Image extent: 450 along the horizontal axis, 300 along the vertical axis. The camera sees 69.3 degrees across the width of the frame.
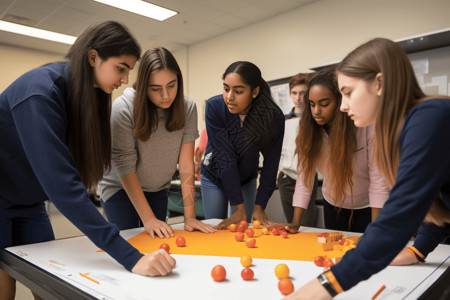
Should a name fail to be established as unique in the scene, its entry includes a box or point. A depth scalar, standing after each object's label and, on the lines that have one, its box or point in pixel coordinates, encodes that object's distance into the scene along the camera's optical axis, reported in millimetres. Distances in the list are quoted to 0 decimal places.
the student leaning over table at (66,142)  921
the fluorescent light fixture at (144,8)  4184
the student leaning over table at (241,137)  1715
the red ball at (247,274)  893
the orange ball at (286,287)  793
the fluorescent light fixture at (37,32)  4971
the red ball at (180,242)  1234
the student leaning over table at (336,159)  1527
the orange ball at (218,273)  882
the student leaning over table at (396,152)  664
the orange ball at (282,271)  895
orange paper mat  1143
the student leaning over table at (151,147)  1470
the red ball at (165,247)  1155
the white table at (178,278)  808
